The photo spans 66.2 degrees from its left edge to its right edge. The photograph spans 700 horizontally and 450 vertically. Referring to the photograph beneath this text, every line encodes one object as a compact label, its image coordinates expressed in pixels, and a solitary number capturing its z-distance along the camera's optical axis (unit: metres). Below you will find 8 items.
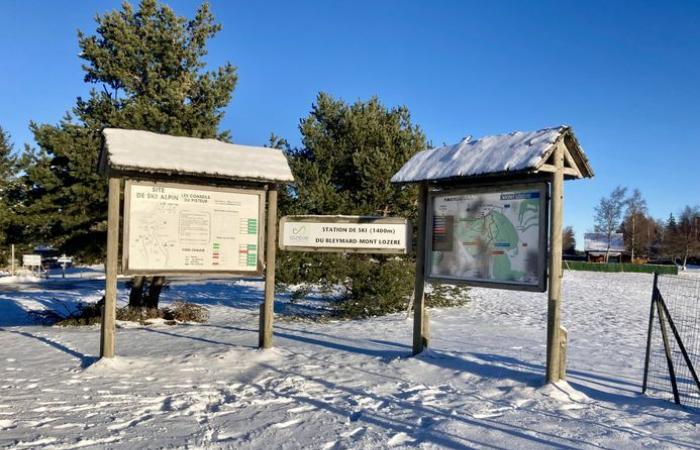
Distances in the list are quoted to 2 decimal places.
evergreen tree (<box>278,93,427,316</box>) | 13.63
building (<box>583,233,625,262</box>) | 74.62
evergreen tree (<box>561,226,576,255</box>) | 103.03
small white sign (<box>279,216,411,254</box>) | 8.61
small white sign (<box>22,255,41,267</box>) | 36.30
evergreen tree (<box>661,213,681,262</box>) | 69.62
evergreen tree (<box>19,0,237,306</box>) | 13.10
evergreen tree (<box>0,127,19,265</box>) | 13.28
